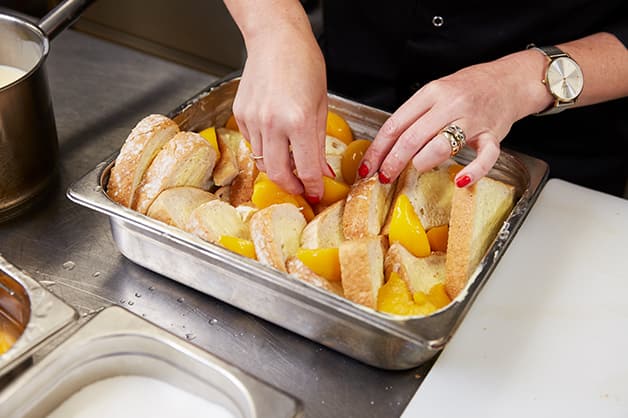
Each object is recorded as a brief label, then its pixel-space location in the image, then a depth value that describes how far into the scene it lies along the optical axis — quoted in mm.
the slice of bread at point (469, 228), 1088
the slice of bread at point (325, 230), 1125
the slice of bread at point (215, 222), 1119
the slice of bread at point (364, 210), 1148
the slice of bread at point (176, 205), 1159
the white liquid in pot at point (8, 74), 1420
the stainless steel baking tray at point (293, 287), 965
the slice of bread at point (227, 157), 1283
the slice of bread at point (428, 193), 1209
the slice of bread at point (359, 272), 1021
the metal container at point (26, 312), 933
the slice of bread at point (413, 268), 1082
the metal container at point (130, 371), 977
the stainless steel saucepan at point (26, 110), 1257
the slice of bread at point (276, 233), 1083
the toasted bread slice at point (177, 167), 1202
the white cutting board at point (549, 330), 1037
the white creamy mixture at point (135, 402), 1016
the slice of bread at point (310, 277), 1059
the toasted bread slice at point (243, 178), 1273
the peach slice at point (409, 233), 1128
